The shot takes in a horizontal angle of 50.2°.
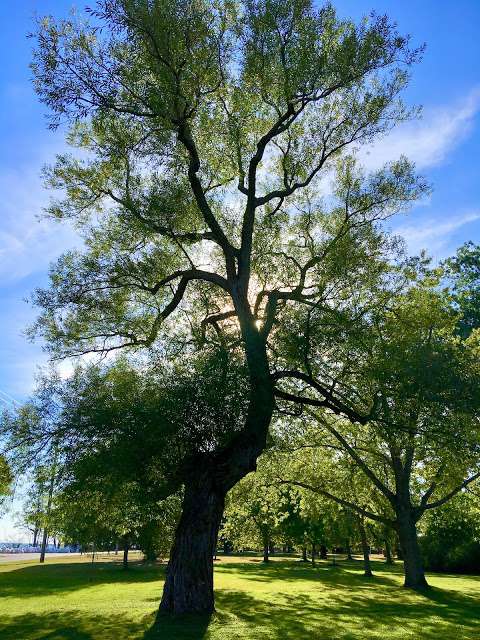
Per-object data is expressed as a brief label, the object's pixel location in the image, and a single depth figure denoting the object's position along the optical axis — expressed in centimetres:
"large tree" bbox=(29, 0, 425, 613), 1627
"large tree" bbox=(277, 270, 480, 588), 1561
